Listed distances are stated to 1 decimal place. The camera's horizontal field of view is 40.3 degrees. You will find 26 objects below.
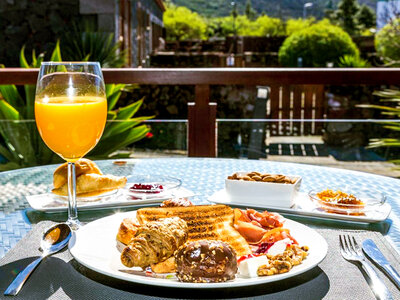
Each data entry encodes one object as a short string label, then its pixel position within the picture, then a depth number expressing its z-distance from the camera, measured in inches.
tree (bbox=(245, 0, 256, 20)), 2682.1
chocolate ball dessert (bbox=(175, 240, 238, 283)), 22.9
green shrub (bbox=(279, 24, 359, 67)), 761.6
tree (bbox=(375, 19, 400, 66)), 552.7
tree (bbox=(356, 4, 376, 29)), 2460.6
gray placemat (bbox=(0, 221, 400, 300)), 23.5
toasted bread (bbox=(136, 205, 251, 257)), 27.4
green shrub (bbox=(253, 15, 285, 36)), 2112.9
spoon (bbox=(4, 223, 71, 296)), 25.4
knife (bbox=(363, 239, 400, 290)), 24.7
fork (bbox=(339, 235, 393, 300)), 23.6
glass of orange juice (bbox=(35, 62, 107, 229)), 32.5
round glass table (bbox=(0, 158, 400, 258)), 34.2
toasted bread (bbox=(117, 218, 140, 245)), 27.5
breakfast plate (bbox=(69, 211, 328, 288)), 22.9
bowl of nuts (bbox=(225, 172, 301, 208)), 36.8
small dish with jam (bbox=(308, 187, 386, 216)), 35.6
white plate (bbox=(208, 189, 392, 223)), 34.4
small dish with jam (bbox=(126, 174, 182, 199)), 39.4
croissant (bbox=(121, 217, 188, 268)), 24.0
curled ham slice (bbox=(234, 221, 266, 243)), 29.0
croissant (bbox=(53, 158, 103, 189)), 38.9
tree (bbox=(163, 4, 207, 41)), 2015.3
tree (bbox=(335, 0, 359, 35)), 2372.0
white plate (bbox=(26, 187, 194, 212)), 36.8
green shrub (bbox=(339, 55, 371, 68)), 540.0
